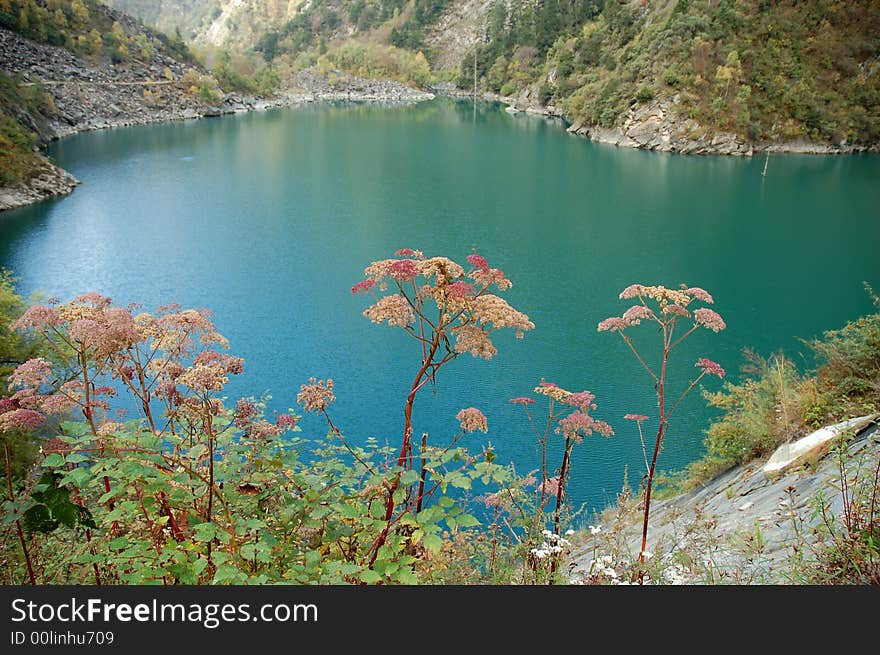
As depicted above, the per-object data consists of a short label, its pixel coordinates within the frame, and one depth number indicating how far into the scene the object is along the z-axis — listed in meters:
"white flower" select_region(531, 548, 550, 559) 3.02
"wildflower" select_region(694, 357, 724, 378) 3.84
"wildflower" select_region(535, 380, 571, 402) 3.90
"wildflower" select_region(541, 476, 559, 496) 3.92
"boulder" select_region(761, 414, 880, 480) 6.03
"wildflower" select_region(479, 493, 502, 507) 4.27
